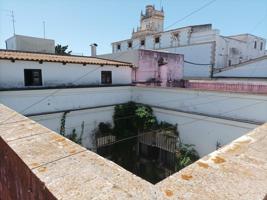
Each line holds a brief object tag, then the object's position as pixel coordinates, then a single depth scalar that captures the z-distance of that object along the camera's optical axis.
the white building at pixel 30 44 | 14.57
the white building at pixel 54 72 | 8.39
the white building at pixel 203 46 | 21.03
